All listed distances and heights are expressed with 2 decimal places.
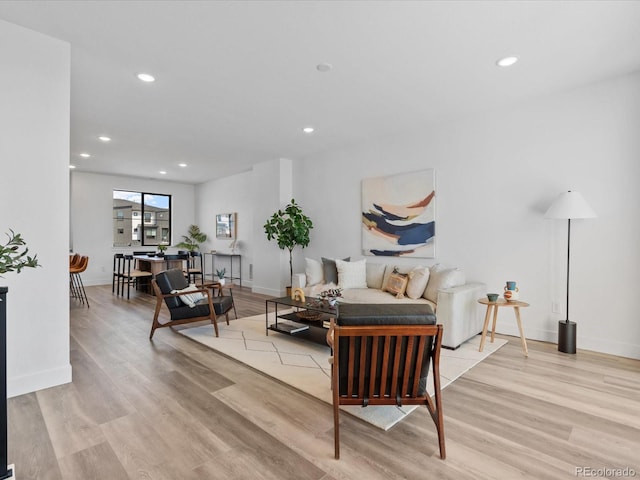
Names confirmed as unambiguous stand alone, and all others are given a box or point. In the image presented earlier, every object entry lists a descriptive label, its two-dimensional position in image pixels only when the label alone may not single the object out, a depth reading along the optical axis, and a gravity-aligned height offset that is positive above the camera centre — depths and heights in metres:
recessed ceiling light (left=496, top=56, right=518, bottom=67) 3.07 +1.62
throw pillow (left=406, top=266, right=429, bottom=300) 4.36 -0.62
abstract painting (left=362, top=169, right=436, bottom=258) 4.95 +0.32
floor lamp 3.44 +0.25
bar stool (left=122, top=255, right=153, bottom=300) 6.66 -0.87
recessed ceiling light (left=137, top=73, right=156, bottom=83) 3.38 +1.57
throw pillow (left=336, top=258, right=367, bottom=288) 5.11 -0.60
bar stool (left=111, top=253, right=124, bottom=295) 7.18 -0.89
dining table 7.20 -0.71
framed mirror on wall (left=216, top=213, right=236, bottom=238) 8.83 +0.21
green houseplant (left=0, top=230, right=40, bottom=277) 1.57 -0.16
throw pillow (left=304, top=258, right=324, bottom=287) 5.36 -0.62
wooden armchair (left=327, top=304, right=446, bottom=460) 1.87 -0.69
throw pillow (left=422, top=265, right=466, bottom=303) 4.18 -0.56
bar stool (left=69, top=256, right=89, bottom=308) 5.78 -1.09
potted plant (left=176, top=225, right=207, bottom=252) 9.48 -0.19
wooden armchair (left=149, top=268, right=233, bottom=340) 4.03 -0.90
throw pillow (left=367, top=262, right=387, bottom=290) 5.13 -0.61
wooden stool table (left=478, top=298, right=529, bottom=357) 3.51 -0.80
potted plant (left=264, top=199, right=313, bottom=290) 6.29 +0.11
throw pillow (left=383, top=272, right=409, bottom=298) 4.48 -0.66
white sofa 3.71 -0.72
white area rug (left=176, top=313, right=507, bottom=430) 2.40 -1.26
